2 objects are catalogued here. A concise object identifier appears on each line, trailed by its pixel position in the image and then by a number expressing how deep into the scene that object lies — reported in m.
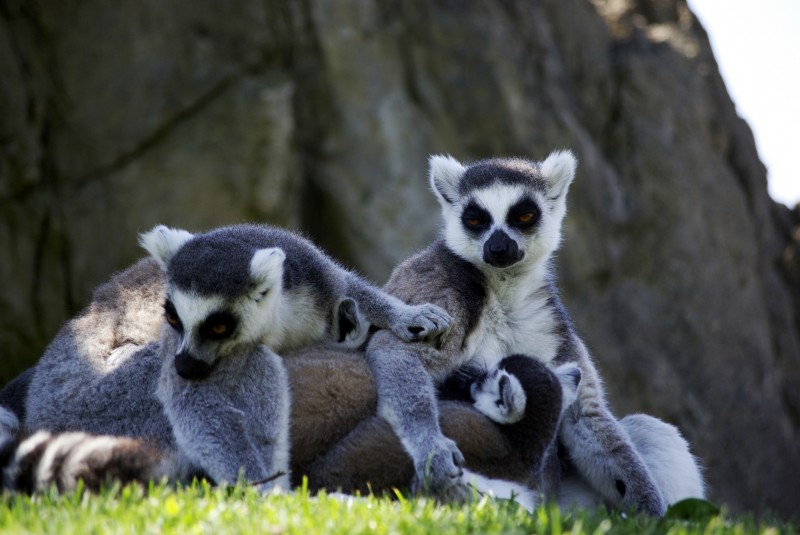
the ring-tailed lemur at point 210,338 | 10.64
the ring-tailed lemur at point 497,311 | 11.25
